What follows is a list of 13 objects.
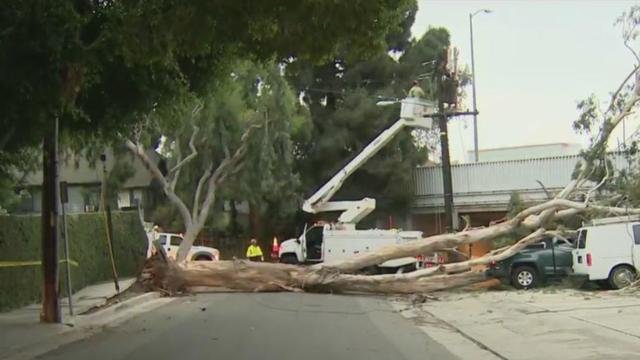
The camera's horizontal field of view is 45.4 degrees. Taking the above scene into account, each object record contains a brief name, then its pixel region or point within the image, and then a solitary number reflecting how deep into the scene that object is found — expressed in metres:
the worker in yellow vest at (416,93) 33.38
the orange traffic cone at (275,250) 34.75
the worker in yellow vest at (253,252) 33.16
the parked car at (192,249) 35.61
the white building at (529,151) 57.34
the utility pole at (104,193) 35.33
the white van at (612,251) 20.72
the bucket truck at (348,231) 29.25
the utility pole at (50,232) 14.90
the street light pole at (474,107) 47.67
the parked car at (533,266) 23.22
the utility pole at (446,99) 30.86
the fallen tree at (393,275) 22.95
